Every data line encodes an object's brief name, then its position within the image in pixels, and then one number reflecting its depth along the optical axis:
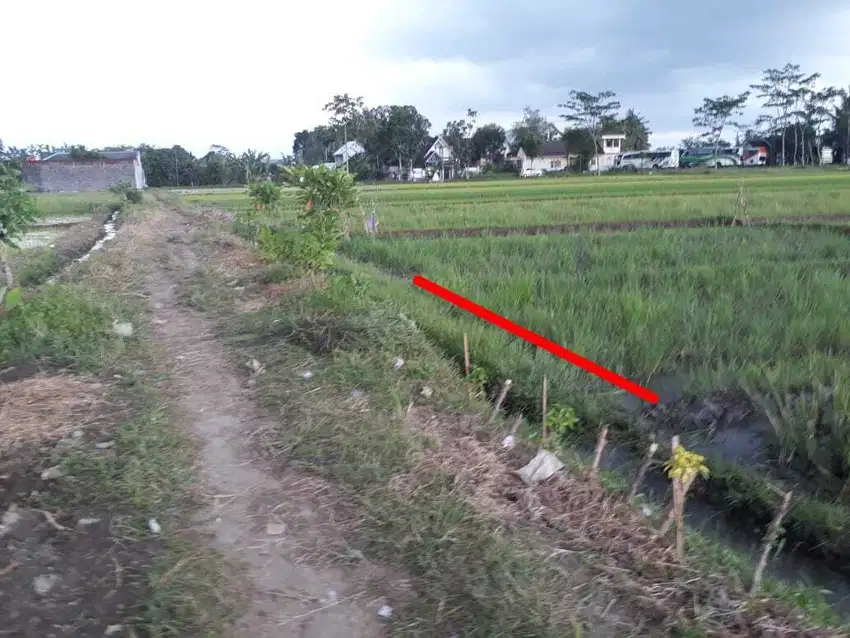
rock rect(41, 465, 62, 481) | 3.62
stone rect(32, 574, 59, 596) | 2.76
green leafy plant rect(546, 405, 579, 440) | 4.72
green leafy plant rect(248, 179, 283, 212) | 14.80
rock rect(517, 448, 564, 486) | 3.74
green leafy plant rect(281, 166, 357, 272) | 8.93
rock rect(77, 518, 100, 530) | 3.21
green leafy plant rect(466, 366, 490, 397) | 5.60
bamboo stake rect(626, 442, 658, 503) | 3.15
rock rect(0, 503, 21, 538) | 3.20
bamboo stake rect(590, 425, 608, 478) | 3.48
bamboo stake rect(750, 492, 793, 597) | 2.74
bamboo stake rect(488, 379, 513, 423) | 4.34
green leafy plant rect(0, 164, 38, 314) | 7.92
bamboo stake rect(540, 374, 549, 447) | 4.30
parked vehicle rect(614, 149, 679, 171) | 56.16
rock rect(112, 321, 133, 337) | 6.17
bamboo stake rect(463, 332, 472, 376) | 5.51
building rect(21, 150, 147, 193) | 48.53
